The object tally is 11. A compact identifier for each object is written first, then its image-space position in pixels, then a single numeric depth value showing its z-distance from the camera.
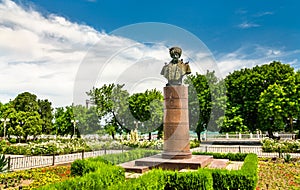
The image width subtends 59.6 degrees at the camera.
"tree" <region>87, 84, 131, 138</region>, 26.62
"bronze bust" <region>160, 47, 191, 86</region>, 12.62
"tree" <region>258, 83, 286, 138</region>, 27.72
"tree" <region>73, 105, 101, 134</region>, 27.42
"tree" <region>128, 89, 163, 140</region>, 30.08
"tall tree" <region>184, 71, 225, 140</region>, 30.38
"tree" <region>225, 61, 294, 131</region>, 30.75
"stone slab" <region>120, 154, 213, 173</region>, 11.12
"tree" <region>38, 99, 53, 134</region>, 50.69
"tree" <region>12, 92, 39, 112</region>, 44.53
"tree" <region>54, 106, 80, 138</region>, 46.76
